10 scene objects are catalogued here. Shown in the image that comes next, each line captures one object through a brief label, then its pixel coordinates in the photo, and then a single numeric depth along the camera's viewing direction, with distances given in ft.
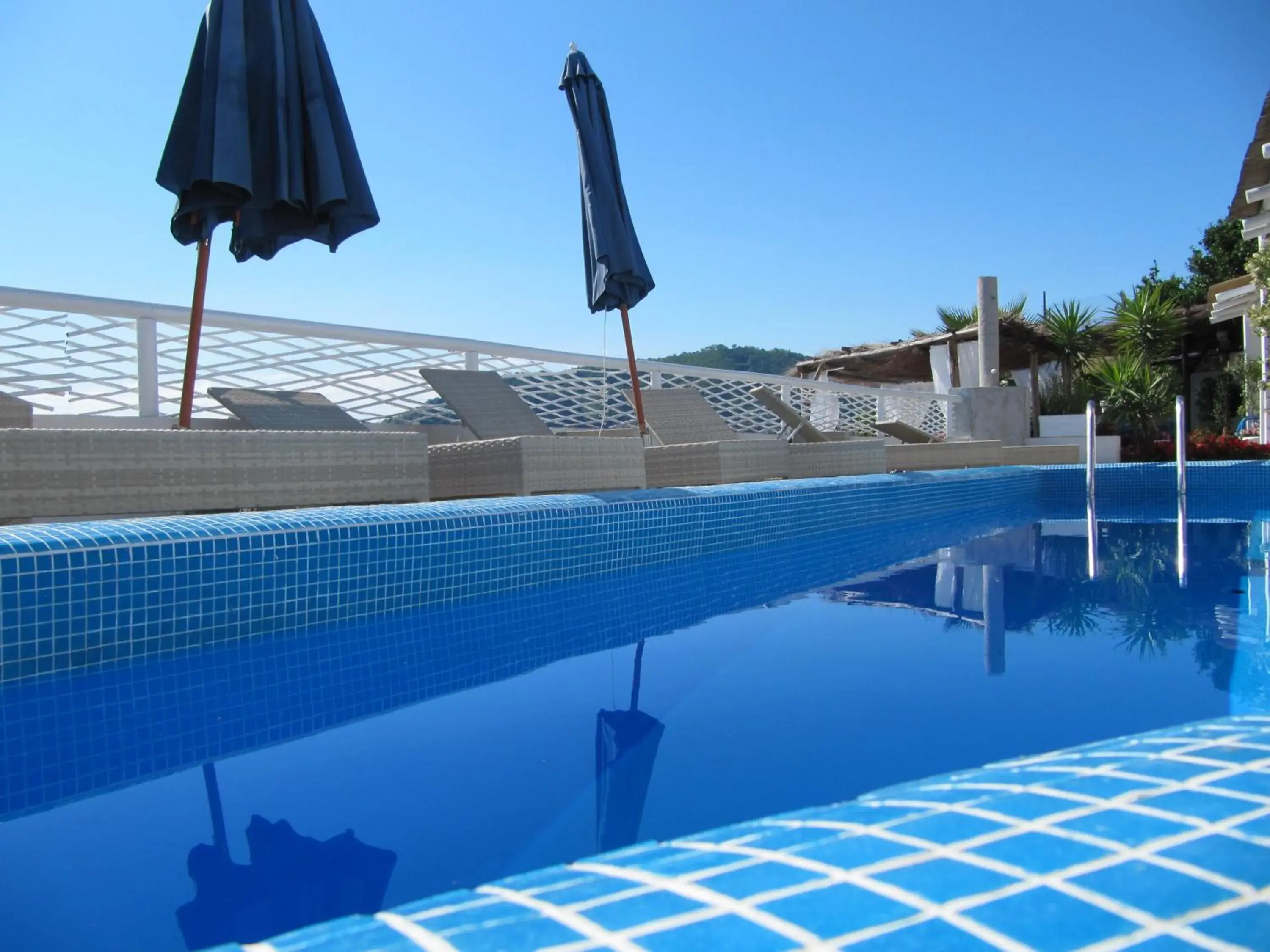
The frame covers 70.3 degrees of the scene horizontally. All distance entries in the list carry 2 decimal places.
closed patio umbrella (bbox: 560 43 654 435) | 18.93
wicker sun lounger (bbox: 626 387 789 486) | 20.63
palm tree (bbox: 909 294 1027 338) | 60.13
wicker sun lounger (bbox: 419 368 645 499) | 16.06
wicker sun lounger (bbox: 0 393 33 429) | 13.10
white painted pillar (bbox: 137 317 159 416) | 16.57
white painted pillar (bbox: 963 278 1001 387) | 42.37
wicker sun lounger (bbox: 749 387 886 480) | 24.31
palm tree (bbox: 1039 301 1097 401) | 54.24
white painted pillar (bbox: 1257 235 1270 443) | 34.60
